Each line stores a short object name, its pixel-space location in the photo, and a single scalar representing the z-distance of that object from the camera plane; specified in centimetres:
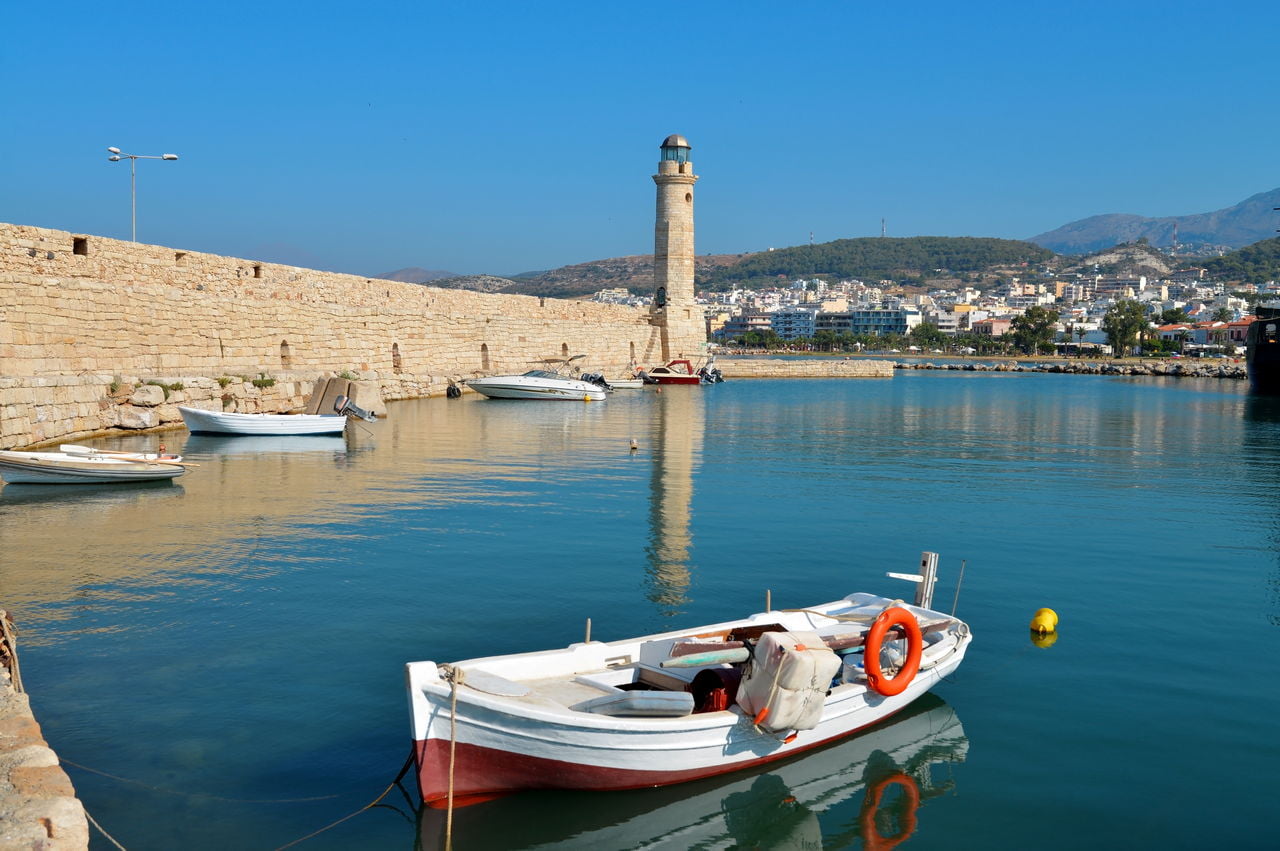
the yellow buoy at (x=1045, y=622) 796
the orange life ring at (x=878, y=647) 588
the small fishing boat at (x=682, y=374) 4134
